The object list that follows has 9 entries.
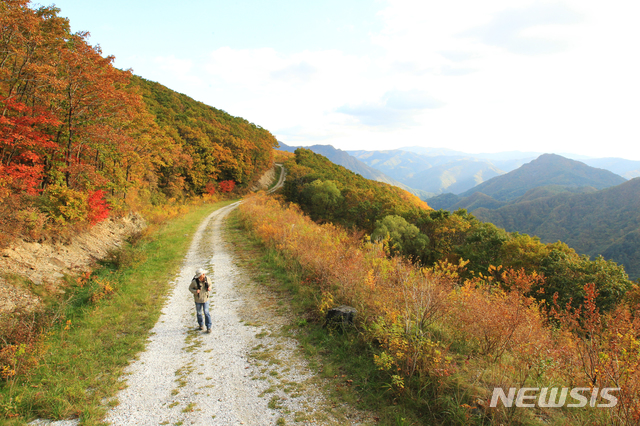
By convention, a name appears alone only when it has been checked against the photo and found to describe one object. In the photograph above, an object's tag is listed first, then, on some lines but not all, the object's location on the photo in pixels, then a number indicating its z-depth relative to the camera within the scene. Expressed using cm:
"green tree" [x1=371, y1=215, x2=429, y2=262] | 3100
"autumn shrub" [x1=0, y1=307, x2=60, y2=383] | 506
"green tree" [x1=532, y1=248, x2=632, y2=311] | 1598
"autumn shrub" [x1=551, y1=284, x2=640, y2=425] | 324
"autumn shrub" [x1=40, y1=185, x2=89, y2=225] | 1051
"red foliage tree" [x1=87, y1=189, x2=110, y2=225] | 1246
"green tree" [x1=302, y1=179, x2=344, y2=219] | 4019
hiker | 746
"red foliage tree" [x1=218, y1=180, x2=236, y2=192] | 4351
